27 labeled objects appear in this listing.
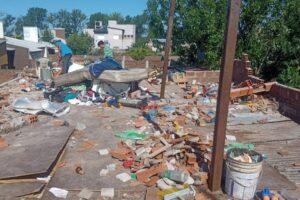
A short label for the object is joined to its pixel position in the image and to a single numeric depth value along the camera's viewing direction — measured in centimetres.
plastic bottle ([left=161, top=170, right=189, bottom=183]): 507
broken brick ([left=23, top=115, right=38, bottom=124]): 800
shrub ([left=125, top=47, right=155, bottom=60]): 3157
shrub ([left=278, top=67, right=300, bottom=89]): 1220
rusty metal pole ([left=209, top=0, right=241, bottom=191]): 453
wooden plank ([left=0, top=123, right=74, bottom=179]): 523
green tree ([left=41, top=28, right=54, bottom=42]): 7991
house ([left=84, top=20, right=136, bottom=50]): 7400
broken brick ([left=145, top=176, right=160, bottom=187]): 511
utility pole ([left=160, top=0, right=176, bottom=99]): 969
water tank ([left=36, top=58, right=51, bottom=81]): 1423
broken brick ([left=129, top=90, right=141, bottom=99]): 1084
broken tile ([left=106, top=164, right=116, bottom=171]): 570
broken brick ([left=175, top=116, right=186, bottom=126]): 835
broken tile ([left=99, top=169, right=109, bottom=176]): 554
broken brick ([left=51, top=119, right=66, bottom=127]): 789
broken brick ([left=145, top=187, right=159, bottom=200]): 473
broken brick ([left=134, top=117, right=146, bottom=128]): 810
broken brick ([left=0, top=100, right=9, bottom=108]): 971
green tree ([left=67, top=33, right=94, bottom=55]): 6594
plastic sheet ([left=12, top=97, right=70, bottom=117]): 890
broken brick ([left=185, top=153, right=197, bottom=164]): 568
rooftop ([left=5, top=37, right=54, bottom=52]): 3828
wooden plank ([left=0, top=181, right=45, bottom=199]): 472
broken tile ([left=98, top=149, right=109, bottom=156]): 640
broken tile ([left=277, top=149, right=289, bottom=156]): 639
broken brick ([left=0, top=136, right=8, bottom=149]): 642
